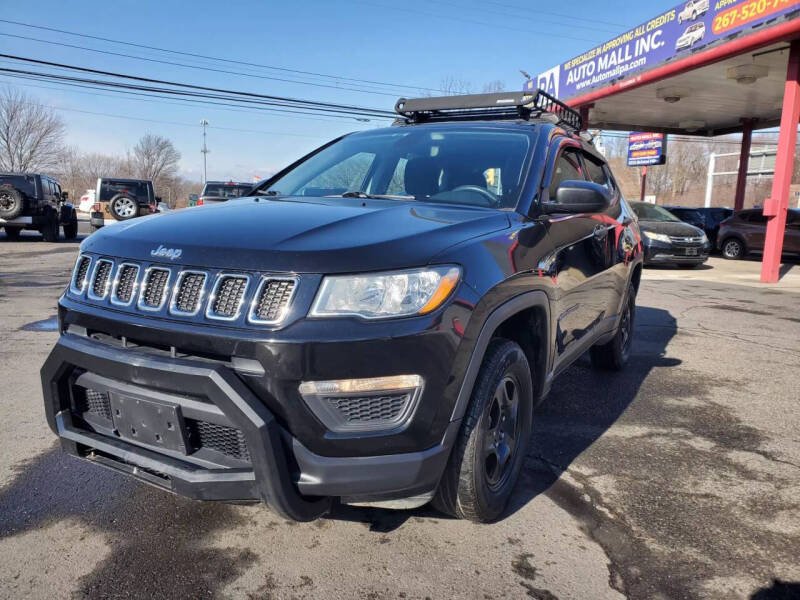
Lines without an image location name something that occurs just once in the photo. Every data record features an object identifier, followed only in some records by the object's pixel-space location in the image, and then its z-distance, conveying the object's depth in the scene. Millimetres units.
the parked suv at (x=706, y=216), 19964
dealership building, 12211
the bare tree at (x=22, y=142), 57375
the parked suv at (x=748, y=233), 16953
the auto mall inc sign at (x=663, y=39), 11961
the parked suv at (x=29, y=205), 14875
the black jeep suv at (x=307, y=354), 1914
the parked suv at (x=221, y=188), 16984
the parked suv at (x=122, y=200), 16281
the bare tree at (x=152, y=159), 76812
